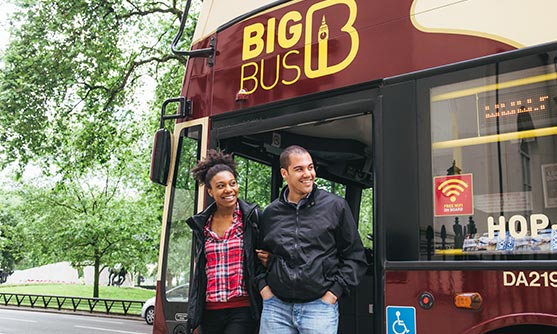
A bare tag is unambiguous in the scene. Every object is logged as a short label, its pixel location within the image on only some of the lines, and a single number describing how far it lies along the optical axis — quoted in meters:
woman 3.18
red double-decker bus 2.62
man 2.91
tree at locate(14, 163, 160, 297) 25.06
